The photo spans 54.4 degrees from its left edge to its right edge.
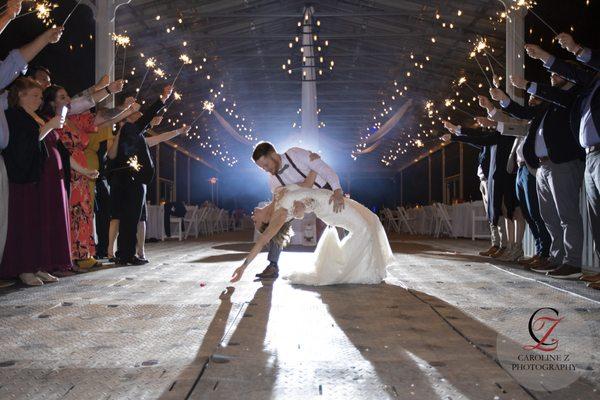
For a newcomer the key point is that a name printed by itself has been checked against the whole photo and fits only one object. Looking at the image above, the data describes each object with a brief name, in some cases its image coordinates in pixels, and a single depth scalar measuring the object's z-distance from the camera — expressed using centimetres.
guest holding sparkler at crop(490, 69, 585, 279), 444
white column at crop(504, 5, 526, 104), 731
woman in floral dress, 496
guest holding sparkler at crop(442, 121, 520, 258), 631
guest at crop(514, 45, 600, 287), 374
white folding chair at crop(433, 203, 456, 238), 1440
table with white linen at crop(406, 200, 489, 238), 1296
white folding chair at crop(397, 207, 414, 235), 1811
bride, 395
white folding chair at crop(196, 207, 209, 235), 1546
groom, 421
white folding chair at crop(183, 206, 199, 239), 1412
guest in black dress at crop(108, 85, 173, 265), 555
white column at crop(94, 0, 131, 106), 730
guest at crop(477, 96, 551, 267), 542
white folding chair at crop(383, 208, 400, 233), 2059
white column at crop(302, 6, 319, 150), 1263
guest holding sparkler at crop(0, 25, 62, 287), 363
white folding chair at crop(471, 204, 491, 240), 1246
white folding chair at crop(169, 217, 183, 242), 1261
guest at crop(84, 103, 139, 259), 546
